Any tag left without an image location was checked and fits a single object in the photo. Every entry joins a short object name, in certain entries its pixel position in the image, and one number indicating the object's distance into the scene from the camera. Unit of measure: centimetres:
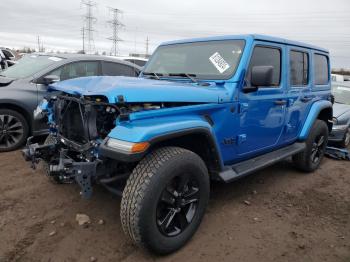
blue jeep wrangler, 275
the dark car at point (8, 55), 1416
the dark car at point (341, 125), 698
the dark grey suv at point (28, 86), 545
